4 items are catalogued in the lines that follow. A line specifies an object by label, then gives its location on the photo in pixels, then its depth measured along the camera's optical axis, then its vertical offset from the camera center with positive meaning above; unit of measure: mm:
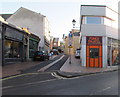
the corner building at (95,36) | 12474 +1652
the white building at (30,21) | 25599 +7009
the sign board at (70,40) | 13649 +1304
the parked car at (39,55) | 16598 -739
